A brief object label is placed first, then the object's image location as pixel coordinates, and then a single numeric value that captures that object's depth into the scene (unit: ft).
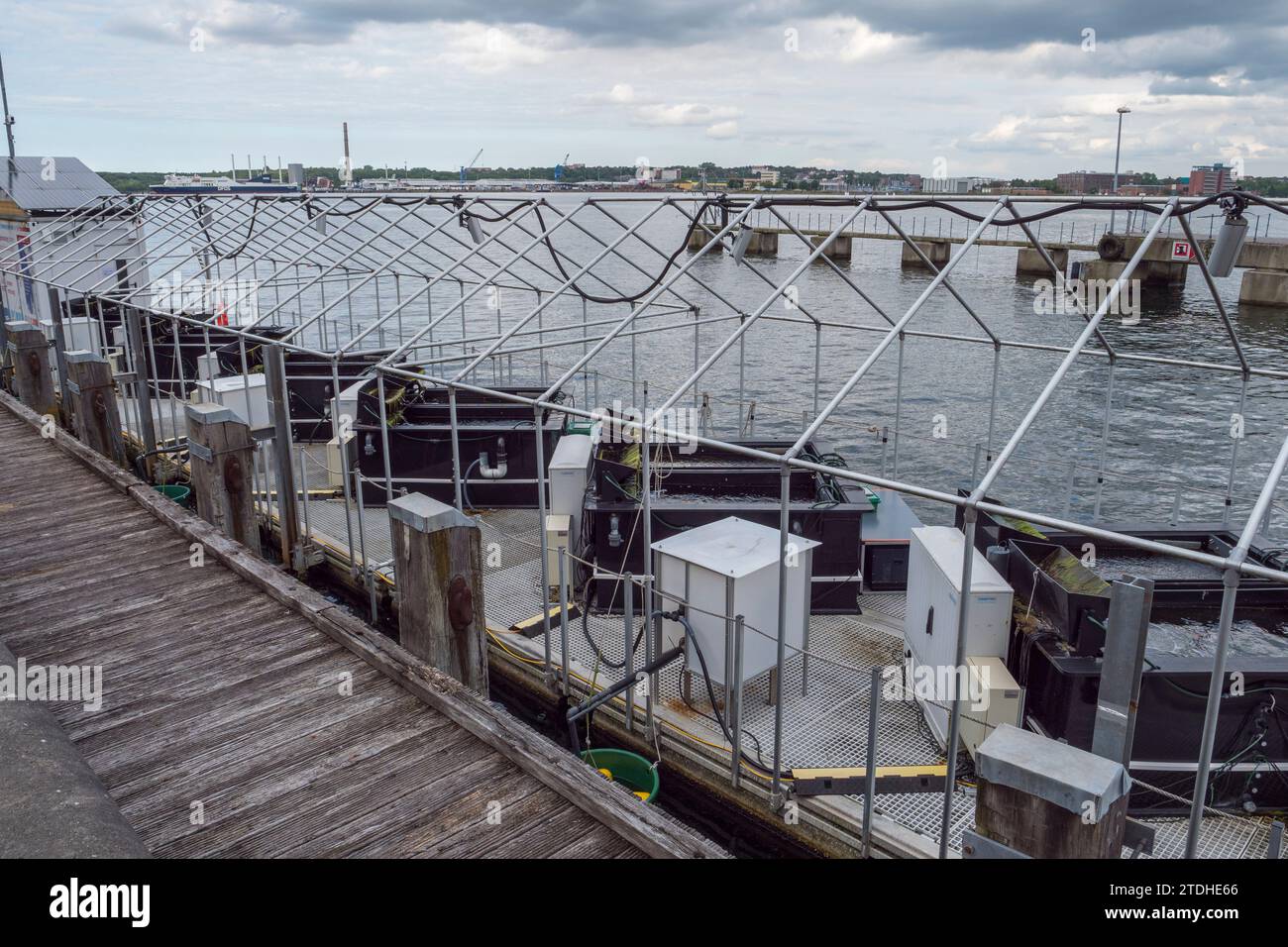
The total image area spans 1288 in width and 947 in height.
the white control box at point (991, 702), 27.17
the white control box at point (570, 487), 43.06
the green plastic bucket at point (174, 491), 51.60
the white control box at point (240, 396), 60.08
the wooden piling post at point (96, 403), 47.91
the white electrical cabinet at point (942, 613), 28.60
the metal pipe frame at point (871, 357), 18.29
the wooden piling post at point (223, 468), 32.99
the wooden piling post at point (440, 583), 21.01
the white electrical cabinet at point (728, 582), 29.43
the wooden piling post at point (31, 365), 55.84
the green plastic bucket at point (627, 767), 29.12
